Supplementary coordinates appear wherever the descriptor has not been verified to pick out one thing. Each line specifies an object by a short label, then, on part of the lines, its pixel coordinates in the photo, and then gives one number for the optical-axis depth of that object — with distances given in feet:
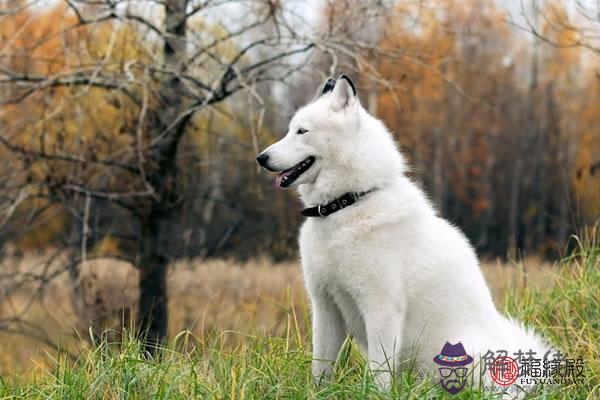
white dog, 22.64
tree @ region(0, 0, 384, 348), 42.03
